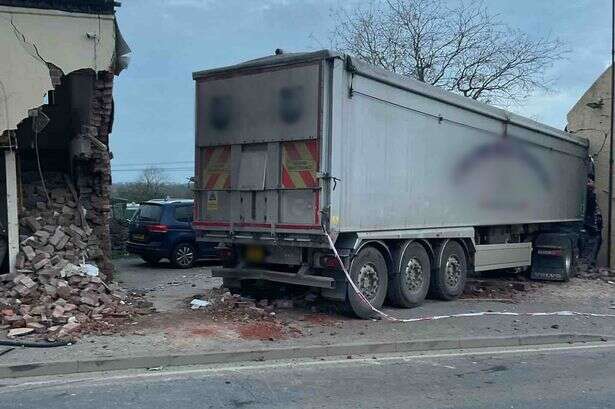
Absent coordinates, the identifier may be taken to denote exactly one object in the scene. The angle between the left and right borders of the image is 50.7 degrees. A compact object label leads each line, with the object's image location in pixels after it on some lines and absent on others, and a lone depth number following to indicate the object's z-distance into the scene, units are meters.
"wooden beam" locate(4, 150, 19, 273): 10.17
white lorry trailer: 9.02
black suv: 16.56
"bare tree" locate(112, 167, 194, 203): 35.69
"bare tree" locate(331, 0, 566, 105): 22.64
